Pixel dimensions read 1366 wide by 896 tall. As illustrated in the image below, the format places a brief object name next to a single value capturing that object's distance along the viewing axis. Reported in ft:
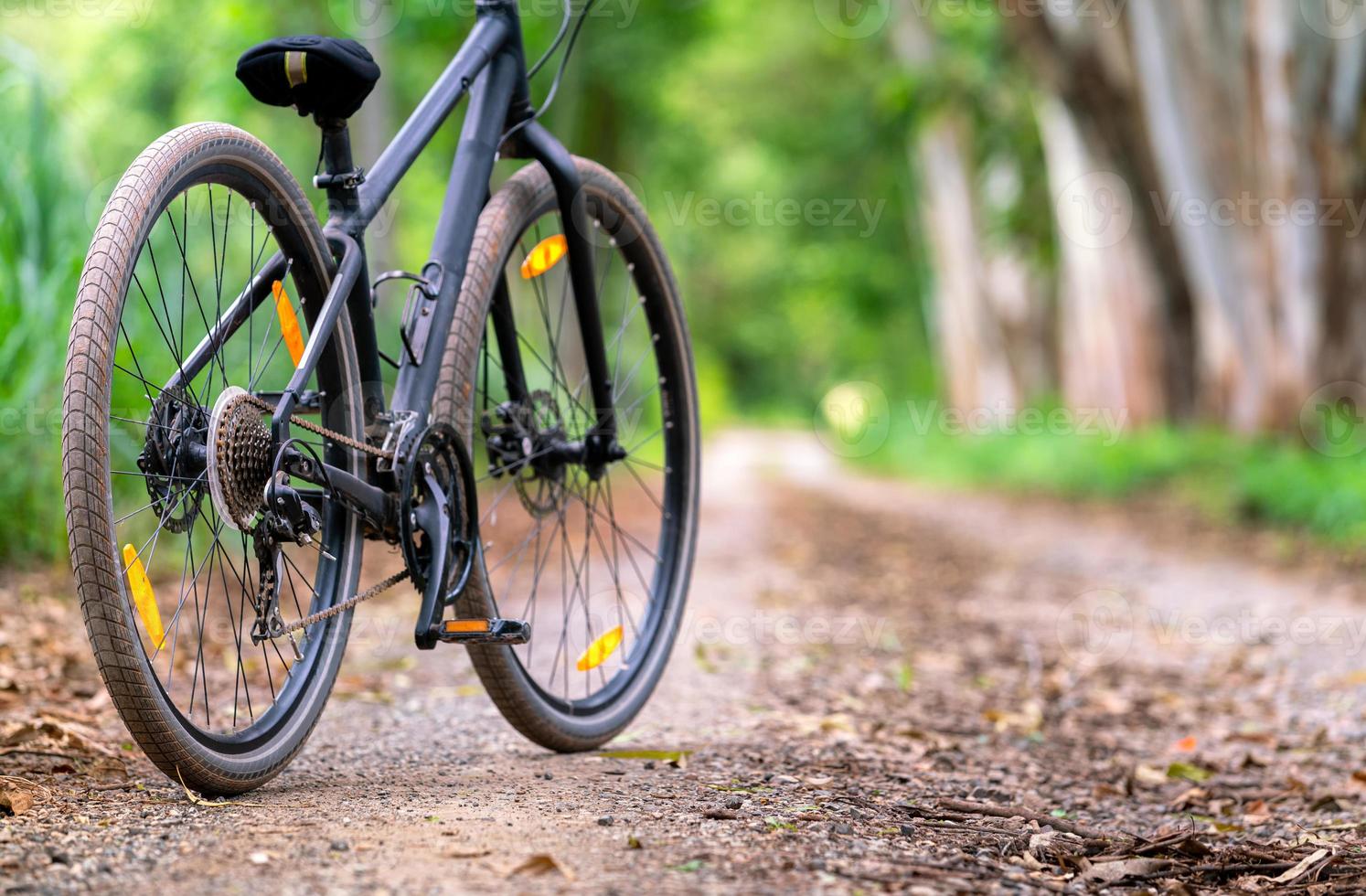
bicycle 13.20
